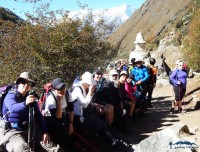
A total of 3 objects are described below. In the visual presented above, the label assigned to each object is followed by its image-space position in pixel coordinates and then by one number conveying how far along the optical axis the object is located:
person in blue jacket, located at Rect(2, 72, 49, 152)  4.10
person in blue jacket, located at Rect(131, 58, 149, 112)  8.61
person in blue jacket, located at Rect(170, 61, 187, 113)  8.43
